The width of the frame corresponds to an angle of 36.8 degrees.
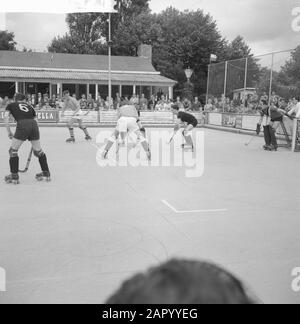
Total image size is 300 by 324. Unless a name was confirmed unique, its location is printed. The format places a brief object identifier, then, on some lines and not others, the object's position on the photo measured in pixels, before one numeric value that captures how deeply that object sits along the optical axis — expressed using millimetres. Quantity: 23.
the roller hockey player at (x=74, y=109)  14709
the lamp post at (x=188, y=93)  34706
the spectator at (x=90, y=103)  28388
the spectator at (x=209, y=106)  24609
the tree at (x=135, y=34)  53781
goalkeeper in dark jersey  14281
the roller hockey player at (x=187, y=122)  13375
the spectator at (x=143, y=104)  29109
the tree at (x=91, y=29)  59781
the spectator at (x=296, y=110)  14417
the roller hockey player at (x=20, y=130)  8078
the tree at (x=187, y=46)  50562
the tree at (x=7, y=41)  58594
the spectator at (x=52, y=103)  27609
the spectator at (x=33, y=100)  29838
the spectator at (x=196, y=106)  28248
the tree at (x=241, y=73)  19438
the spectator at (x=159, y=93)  42447
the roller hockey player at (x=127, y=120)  11970
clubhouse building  38250
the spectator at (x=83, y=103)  28328
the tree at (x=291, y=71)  17484
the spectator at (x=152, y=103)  30966
